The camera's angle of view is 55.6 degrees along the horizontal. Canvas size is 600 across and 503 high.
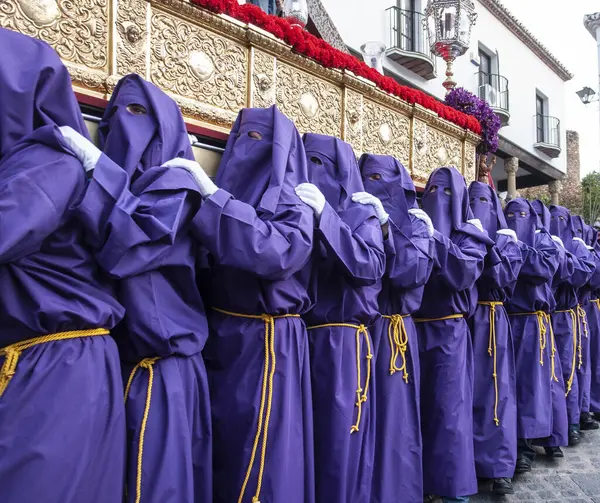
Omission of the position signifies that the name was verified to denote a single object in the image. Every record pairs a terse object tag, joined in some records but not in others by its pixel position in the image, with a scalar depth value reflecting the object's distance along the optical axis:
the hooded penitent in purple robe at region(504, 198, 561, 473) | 4.41
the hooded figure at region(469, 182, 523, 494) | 3.93
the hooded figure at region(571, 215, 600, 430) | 5.55
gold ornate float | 2.98
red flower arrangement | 3.72
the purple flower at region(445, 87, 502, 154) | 6.37
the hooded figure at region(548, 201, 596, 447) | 5.17
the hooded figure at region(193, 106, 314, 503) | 2.43
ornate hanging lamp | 7.12
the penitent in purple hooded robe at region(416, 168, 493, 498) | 3.55
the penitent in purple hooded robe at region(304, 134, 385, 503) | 2.84
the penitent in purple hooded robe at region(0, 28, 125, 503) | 1.80
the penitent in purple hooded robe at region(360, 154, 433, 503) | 3.22
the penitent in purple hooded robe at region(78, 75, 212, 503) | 2.08
